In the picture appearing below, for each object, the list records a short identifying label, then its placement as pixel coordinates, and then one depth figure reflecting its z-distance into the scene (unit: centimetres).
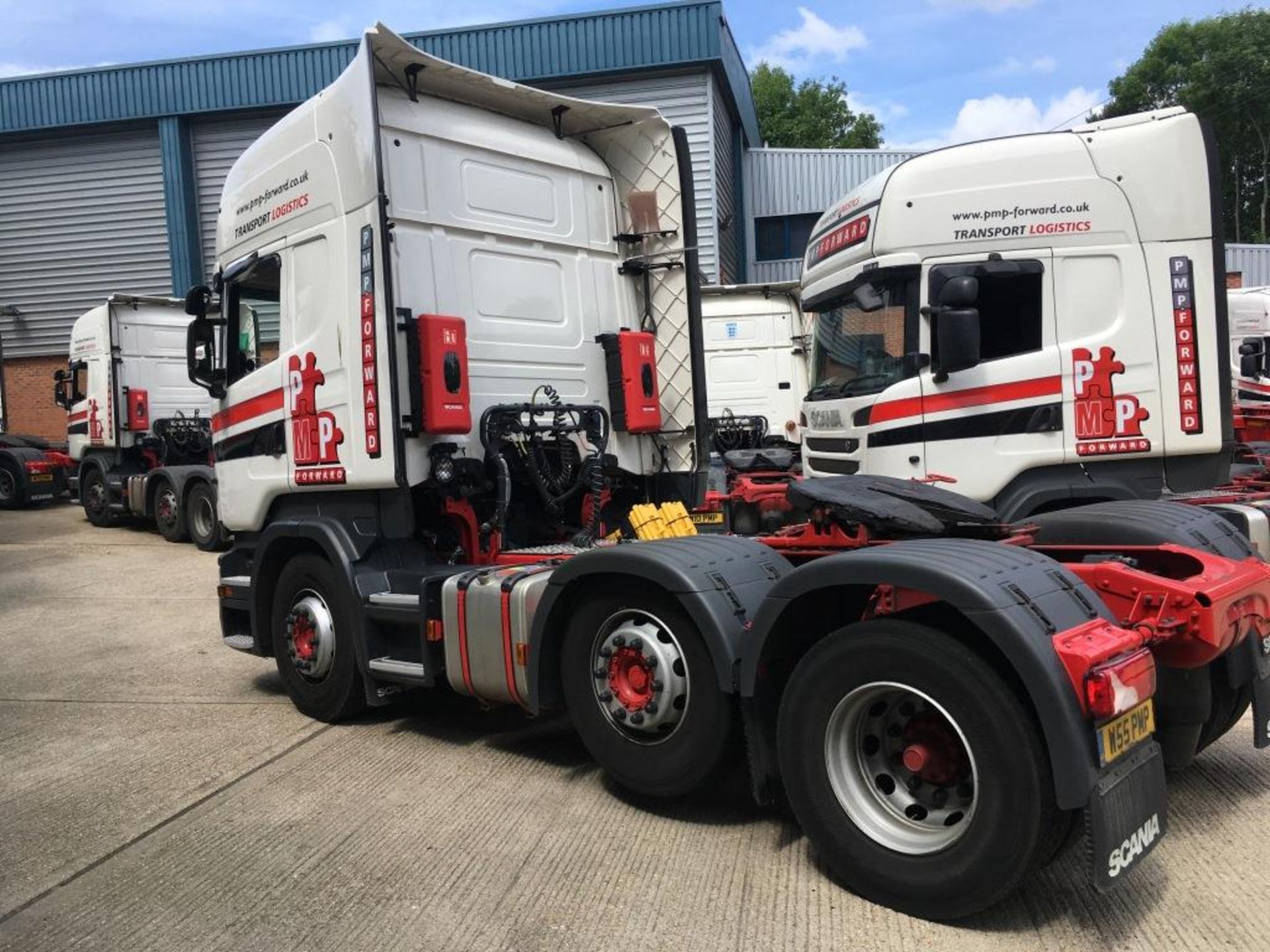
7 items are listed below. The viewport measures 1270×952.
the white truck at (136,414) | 1433
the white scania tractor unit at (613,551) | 285
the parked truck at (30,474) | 1767
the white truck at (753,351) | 1436
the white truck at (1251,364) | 1195
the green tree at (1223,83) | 3697
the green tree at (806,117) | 4488
